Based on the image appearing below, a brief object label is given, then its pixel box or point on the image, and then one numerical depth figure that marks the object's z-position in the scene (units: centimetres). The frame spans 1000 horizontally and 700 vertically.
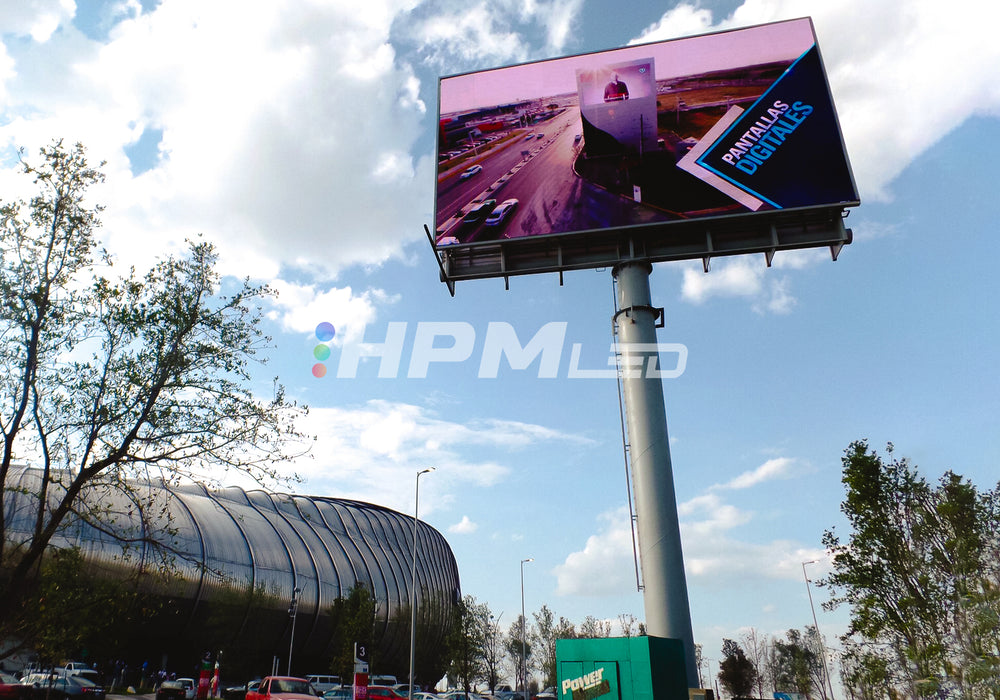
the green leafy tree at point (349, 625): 5372
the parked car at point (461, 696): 3896
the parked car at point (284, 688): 2097
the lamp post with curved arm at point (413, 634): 3273
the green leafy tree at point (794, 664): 6838
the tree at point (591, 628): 9038
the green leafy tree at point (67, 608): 1588
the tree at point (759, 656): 8788
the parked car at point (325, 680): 4999
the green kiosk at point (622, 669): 1567
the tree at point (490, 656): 7050
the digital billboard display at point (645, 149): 2206
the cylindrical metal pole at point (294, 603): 5044
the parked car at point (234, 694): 3772
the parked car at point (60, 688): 2766
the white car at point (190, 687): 3984
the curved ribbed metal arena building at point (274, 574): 4897
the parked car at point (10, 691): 2555
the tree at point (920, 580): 1464
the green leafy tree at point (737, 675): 5922
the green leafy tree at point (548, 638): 8288
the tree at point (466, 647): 5800
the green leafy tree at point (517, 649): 8544
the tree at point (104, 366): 1375
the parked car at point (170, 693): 3325
